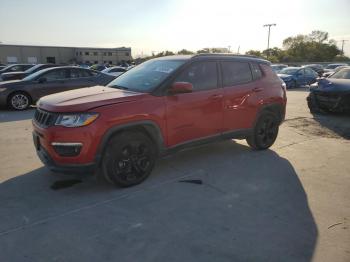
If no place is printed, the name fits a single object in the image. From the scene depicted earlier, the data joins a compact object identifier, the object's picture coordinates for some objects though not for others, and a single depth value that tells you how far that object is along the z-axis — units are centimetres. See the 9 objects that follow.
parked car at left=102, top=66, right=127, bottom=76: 2180
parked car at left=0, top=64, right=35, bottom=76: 1991
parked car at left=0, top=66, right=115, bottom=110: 1120
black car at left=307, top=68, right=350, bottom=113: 940
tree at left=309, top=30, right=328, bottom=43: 9725
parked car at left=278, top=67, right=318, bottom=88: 2081
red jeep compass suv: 407
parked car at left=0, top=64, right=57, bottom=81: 1595
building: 7481
